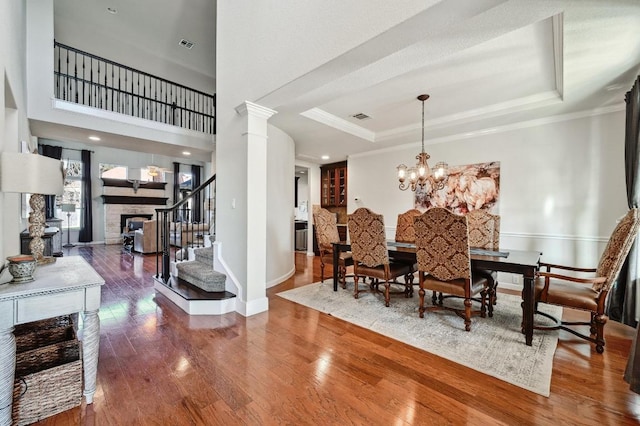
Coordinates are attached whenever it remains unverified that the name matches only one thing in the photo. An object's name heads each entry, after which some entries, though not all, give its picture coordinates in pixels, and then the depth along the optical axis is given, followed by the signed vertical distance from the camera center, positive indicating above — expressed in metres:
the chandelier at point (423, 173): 3.62 +0.51
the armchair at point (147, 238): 6.93 -0.81
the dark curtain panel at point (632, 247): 2.74 -0.34
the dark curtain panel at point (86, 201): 8.51 +0.16
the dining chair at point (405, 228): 4.57 -0.32
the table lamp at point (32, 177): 1.54 +0.17
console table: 1.36 -0.57
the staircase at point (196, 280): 3.15 -1.00
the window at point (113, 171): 9.03 +1.20
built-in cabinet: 7.00 +0.65
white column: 3.11 +0.06
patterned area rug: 2.07 -1.21
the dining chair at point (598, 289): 2.25 -0.73
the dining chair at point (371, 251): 3.39 -0.55
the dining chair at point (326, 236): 4.46 -0.45
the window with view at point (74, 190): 8.45 +0.51
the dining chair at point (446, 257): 2.62 -0.48
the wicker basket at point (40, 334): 1.82 -0.91
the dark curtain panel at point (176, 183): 10.49 +0.93
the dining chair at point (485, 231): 3.69 -0.29
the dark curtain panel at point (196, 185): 10.70 +0.89
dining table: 2.40 -0.53
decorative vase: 1.55 -0.37
